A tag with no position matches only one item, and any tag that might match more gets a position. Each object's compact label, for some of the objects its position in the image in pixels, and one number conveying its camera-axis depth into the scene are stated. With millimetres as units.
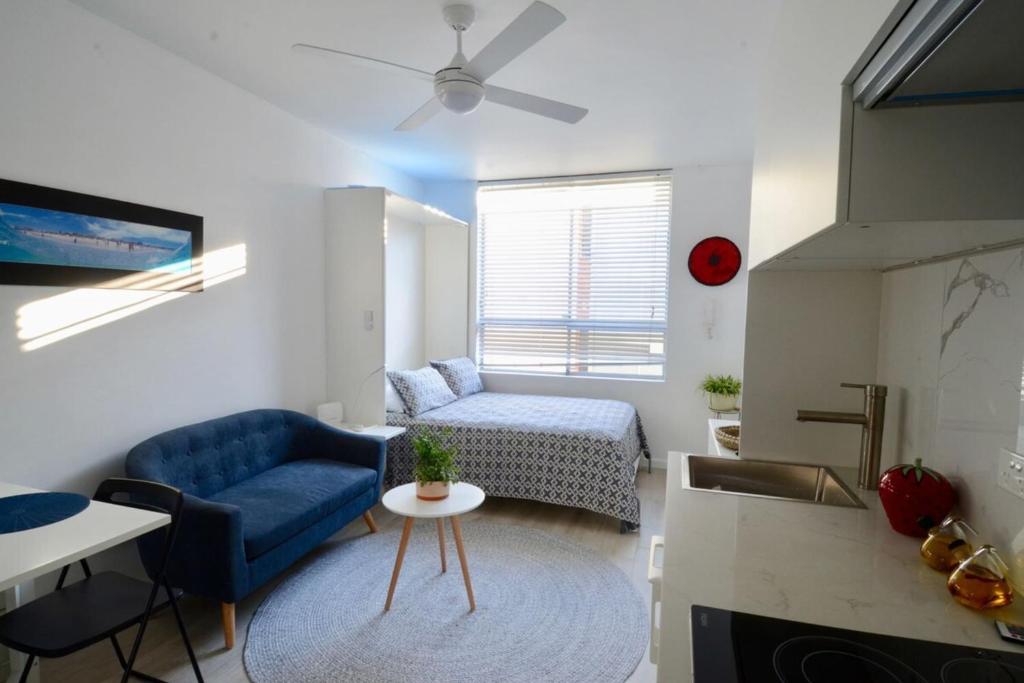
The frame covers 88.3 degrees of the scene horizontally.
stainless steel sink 1885
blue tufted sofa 2139
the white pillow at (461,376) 4680
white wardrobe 3748
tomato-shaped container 1245
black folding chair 1504
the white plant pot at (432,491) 2500
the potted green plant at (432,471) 2492
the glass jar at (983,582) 975
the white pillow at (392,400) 3993
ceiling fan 1809
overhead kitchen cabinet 650
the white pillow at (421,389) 3998
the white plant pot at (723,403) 4234
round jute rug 2070
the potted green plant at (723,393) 4223
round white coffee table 2377
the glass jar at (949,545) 1112
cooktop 794
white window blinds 4816
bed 3420
